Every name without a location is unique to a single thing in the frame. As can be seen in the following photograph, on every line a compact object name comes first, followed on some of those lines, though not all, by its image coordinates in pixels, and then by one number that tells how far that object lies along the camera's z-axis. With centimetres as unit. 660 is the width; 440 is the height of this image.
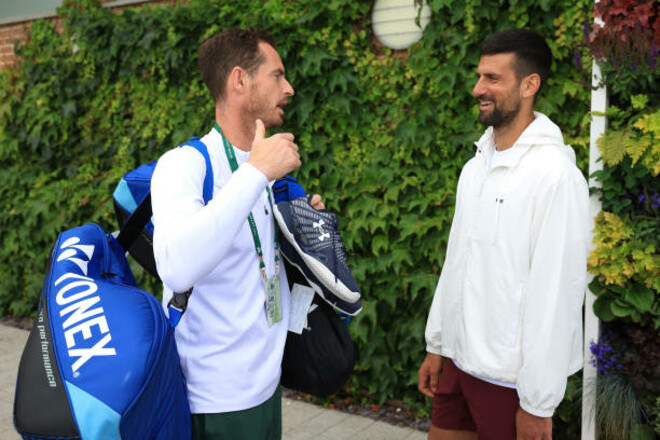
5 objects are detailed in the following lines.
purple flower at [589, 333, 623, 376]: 319
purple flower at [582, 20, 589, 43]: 318
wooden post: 321
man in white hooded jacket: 194
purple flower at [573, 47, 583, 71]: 327
